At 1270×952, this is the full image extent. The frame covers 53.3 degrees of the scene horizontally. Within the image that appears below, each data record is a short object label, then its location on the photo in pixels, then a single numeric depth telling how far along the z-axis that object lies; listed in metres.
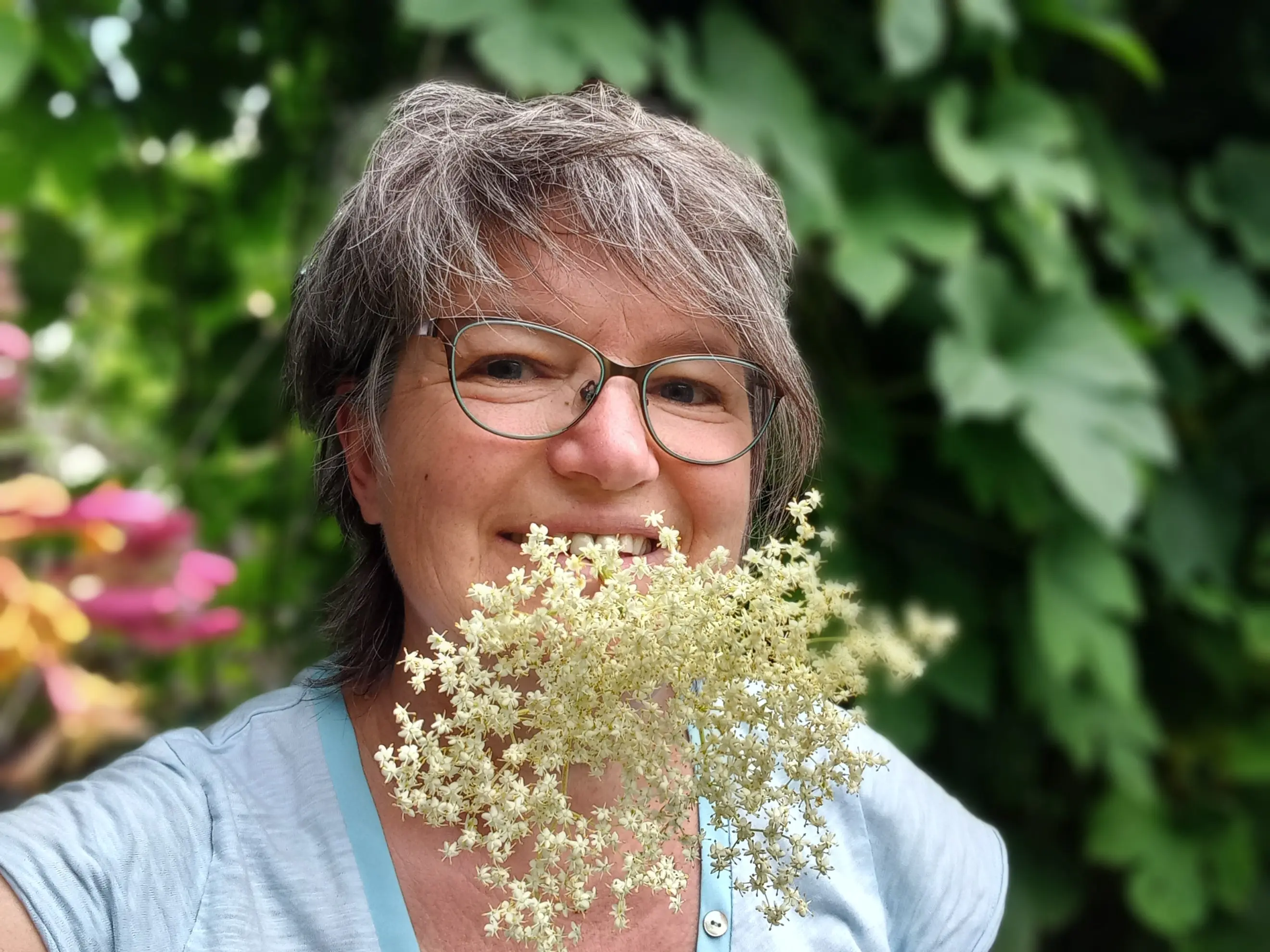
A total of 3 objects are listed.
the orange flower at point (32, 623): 1.52
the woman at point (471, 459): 0.74
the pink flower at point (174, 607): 1.60
